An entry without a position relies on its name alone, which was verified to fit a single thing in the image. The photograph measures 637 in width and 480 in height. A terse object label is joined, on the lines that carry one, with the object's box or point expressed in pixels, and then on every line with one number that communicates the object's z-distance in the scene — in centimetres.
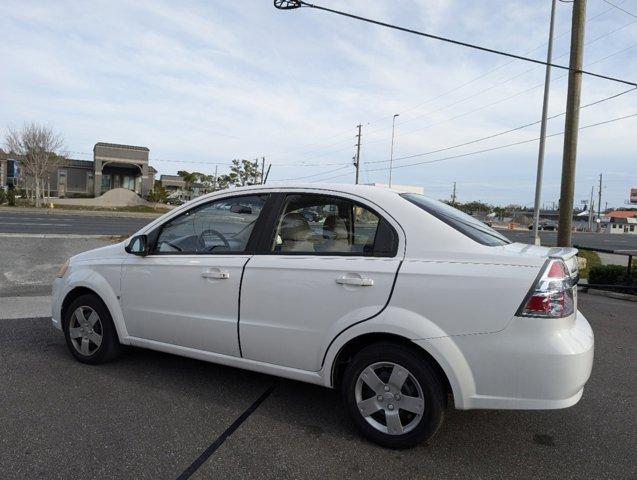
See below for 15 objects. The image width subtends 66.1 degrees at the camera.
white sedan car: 275
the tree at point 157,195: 5153
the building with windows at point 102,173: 5334
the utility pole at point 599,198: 9349
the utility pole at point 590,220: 7881
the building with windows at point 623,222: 8725
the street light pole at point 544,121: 1638
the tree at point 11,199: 4062
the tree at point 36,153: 4075
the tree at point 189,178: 6282
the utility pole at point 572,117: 995
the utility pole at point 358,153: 5204
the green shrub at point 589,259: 1314
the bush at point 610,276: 900
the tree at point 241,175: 6556
